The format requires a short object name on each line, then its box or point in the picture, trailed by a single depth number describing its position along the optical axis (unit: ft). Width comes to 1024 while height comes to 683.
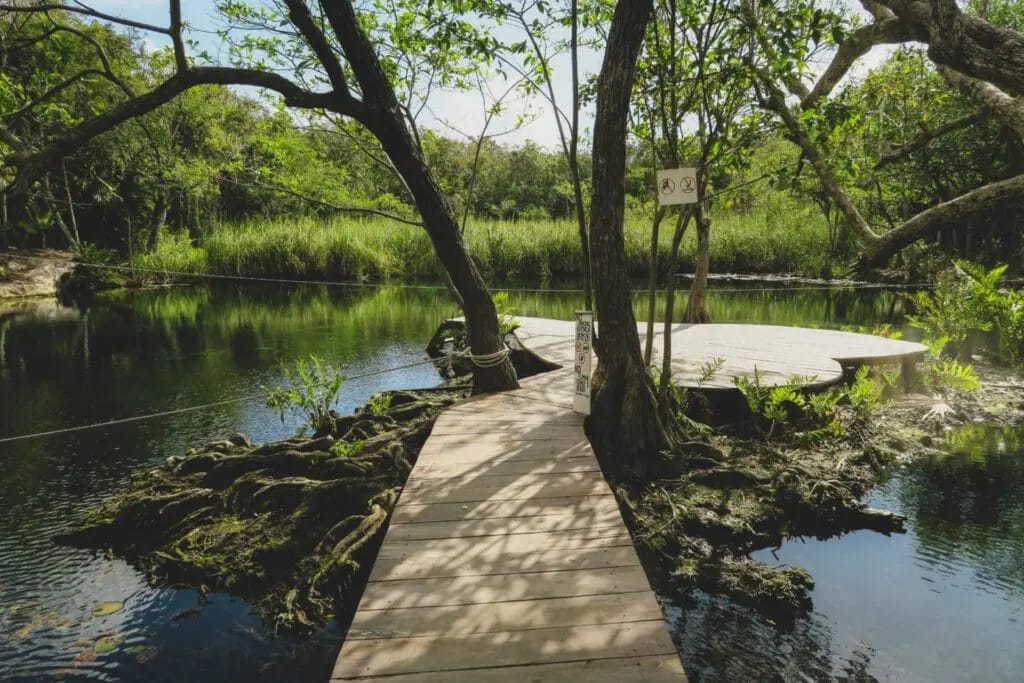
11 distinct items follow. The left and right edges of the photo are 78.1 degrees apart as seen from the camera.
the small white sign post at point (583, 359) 15.89
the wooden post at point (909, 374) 25.26
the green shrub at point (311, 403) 20.42
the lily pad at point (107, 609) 12.43
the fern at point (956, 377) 23.22
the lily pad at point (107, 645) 11.41
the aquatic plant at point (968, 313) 27.17
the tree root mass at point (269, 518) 12.69
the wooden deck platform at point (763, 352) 21.04
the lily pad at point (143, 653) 11.19
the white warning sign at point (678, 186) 14.58
